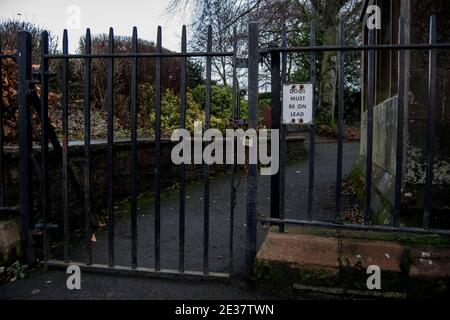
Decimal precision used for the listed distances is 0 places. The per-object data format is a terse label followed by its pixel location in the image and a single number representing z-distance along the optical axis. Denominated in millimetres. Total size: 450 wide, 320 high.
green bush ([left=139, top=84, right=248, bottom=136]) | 9641
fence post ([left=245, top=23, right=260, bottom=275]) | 3084
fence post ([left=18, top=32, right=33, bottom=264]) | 3396
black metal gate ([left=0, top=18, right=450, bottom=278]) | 2852
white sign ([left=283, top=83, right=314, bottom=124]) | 3009
